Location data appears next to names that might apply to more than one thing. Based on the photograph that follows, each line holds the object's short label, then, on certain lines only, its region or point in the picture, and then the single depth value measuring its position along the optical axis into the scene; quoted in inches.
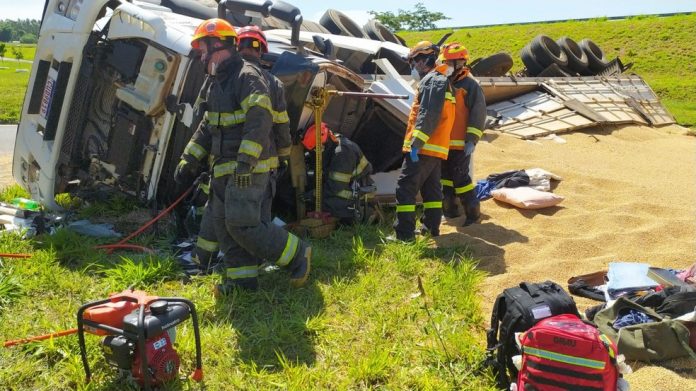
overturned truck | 178.1
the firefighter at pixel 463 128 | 196.2
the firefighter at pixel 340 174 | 197.8
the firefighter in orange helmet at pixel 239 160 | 140.7
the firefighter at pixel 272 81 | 150.2
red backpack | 95.3
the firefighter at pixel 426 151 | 182.9
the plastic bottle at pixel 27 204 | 209.6
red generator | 104.6
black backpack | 108.3
